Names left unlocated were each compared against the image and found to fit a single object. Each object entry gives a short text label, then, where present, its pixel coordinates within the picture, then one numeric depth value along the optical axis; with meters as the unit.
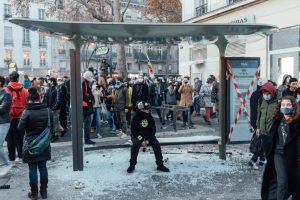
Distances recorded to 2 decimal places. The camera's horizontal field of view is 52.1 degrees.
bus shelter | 5.38
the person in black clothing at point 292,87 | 6.86
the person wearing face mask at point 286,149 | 3.92
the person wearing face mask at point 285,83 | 7.36
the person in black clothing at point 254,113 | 5.90
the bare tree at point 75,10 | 19.47
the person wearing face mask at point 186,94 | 11.06
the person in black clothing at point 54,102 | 8.46
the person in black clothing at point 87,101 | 7.71
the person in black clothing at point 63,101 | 8.78
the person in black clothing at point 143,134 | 5.76
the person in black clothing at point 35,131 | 4.60
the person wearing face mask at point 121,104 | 9.22
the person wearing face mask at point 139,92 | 9.56
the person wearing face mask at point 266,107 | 5.24
